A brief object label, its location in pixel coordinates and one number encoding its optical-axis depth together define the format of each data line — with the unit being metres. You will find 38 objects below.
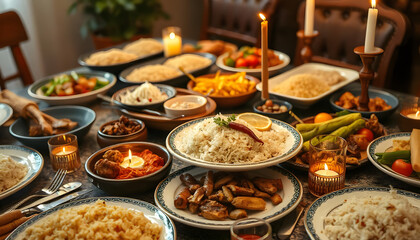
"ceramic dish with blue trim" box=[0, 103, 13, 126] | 2.02
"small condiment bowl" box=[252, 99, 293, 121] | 1.92
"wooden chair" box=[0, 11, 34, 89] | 3.03
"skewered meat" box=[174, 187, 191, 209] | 1.31
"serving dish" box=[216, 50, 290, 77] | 2.56
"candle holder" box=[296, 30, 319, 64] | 2.44
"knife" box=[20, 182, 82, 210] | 1.45
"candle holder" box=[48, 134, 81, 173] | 1.71
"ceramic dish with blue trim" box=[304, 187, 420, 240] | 1.19
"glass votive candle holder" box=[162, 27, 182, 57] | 3.03
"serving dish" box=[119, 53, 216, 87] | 2.48
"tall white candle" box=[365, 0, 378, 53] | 1.82
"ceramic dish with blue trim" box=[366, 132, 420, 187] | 1.37
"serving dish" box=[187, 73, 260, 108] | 2.18
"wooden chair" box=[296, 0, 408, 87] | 2.67
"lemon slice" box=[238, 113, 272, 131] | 1.68
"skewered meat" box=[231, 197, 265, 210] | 1.30
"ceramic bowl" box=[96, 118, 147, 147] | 1.79
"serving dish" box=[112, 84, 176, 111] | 2.08
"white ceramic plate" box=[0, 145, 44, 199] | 1.51
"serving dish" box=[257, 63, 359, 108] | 2.10
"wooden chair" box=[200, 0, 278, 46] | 3.80
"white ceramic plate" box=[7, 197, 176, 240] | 1.22
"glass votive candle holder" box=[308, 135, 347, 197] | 1.42
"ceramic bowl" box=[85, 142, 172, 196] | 1.43
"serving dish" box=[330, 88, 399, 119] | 1.98
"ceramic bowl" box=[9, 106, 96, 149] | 1.85
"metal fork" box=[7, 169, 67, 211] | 1.47
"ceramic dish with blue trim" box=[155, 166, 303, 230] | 1.24
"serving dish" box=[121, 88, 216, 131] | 1.94
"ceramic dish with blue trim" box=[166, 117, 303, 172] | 1.35
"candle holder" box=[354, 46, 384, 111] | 1.85
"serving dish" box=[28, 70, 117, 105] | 2.36
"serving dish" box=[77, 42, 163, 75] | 2.75
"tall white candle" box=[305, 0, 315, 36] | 2.35
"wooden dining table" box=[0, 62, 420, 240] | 1.31
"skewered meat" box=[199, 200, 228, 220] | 1.26
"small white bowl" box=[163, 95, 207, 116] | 1.95
